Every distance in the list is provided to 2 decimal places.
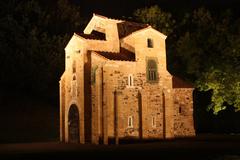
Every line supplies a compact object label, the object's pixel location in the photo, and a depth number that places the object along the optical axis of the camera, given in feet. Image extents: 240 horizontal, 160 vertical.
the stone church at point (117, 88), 122.72
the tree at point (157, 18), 194.80
